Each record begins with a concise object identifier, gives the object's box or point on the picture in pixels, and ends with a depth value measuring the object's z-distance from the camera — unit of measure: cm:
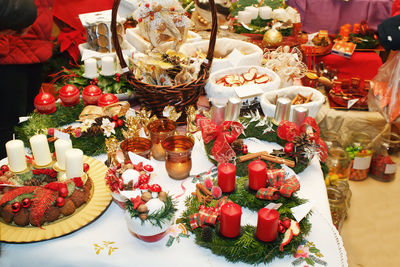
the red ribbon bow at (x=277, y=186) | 123
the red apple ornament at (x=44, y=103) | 175
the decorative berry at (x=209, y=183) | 131
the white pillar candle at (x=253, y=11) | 315
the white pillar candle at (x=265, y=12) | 310
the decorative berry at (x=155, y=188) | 114
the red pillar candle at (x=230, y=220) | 109
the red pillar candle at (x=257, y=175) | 127
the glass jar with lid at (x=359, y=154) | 268
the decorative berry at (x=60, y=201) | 121
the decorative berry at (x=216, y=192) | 127
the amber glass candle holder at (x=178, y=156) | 140
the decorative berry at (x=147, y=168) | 125
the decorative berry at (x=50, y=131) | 162
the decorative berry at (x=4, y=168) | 135
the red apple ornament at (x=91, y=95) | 181
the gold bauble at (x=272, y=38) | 270
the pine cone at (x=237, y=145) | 149
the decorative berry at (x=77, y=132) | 159
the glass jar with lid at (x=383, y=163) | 272
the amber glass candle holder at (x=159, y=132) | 150
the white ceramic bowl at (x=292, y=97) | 167
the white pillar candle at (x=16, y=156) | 132
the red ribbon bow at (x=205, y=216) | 115
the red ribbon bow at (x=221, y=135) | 146
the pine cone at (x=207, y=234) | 114
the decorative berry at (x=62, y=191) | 123
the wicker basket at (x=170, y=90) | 167
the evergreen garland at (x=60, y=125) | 160
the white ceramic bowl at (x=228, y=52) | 203
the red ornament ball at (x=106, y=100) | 177
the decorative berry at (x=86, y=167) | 138
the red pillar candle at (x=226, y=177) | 127
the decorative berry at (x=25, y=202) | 118
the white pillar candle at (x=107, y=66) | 201
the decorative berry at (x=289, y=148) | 148
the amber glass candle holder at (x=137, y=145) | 142
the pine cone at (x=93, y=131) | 160
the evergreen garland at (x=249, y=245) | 109
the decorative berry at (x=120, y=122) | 166
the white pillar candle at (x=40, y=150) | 136
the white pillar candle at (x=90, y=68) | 204
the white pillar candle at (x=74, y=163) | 128
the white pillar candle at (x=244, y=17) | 315
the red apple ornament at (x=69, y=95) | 181
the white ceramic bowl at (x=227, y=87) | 181
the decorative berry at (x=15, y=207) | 117
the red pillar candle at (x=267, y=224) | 108
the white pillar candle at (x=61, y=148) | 136
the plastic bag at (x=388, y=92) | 256
